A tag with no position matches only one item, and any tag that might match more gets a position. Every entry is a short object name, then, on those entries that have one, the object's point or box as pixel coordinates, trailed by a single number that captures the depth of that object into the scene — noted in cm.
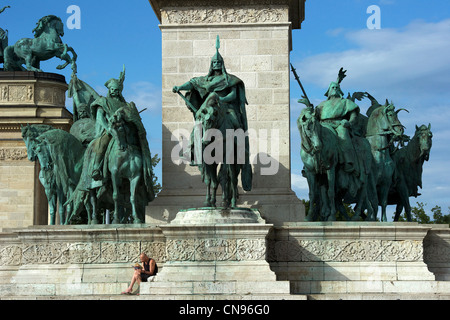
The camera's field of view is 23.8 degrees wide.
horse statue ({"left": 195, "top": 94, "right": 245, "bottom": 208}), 2080
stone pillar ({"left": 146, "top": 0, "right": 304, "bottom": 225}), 2441
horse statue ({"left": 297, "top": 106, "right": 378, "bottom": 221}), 2255
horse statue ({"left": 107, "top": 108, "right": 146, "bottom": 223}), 2262
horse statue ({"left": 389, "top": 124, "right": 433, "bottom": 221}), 2789
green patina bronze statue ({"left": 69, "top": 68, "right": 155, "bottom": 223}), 2273
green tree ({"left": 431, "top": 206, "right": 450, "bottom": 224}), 5434
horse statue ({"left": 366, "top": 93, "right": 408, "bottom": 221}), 2627
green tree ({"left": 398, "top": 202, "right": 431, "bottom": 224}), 5366
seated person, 2056
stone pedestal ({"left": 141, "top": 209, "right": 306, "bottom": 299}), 1998
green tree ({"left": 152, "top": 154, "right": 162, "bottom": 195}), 4859
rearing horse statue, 4891
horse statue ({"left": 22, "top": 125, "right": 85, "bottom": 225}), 2544
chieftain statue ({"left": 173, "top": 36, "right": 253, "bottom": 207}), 2092
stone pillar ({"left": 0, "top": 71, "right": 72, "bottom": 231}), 4731
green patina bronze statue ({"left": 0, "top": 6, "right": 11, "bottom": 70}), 5122
